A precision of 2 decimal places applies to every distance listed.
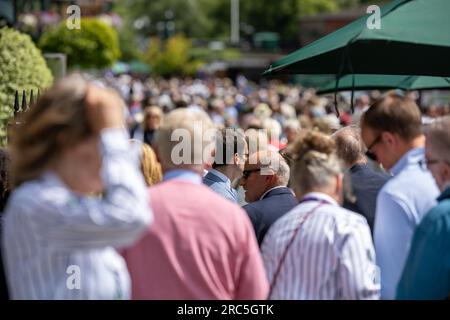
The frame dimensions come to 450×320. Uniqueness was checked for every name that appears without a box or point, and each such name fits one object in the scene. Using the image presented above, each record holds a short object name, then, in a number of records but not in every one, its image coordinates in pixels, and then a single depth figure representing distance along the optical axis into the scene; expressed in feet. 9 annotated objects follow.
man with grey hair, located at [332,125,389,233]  35.01
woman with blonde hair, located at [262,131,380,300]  24.50
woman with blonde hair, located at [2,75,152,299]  20.21
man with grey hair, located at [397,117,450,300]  24.07
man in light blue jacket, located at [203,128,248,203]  39.11
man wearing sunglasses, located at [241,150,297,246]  35.47
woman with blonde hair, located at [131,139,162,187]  34.81
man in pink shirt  23.09
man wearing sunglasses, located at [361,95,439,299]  26.35
